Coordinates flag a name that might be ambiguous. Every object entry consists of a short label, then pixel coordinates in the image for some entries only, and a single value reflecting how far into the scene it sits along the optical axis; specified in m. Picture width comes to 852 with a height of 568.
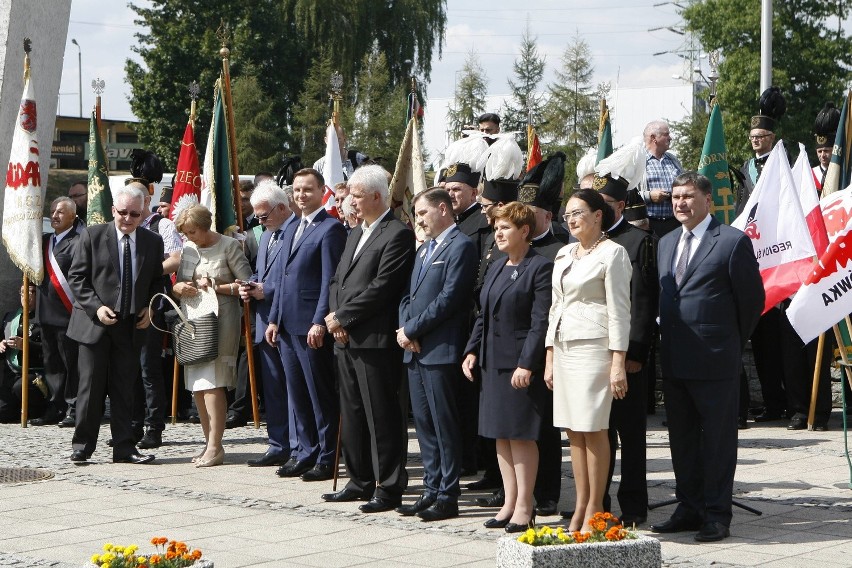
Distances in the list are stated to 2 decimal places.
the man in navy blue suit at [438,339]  7.78
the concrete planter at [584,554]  5.55
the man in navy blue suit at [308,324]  9.25
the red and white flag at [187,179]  12.64
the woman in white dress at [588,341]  6.81
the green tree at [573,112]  52.69
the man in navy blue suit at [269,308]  9.73
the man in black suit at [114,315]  10.02
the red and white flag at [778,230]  8.23
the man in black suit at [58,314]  12.40
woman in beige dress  9.77
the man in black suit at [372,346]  8.18
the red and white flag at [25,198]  12.26
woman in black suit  7.25
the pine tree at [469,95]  54.16
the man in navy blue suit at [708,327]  7.06
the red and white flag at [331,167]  12.28
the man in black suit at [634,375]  7.29
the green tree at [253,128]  44.50
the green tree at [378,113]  45.03
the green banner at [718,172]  11.86
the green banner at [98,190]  13.02
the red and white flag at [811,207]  8.37
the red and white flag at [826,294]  7.91
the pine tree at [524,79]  58.16
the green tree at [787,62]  36.56
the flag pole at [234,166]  11.20
